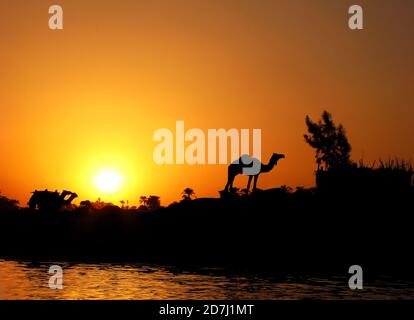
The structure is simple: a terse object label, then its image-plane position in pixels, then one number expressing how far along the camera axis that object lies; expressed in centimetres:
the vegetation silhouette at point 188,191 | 8370
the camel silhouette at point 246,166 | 4616
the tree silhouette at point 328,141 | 8244
